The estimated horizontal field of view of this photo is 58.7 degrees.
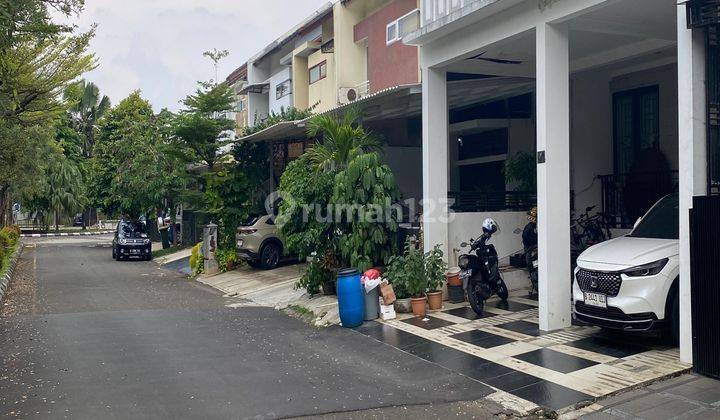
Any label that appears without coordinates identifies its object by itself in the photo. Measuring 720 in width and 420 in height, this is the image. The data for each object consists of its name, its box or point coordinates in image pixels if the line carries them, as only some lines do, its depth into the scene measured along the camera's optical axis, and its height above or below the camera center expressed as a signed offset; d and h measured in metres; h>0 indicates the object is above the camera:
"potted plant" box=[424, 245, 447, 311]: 10.87 -1.19
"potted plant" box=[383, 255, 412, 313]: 10.77 -1.23
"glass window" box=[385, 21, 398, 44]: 20.05 +5.58
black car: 26.89 -1.31
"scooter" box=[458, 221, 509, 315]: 10.16 -1.06
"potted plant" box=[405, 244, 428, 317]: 10.57 -1.25
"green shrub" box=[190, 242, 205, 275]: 20.48 -1.59
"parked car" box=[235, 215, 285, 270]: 18.69 -0.96
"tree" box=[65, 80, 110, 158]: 53.34 +8.49
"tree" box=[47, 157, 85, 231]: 45.69 +1.84
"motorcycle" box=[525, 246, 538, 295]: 10.68 -0.96
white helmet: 10.52 -0.35
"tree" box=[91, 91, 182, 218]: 28.25 +1.98
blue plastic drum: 10.33 -1.46
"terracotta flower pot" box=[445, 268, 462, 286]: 11.47 -1.28
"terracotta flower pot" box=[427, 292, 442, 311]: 10.88 -1.58
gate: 6.57 -0.85
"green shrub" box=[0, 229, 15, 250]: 24.61 -0.99
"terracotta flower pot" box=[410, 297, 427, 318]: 10.55 -1.63
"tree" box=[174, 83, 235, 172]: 20.33 +2.82
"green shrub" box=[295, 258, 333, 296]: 12.94 -1.37
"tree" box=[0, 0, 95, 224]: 9.28 +2.81
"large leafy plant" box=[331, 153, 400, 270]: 11.58 +0.04
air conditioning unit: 22.94 +4.13
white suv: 7.37 -0.96
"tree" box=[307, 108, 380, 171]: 12.10 +1.29
